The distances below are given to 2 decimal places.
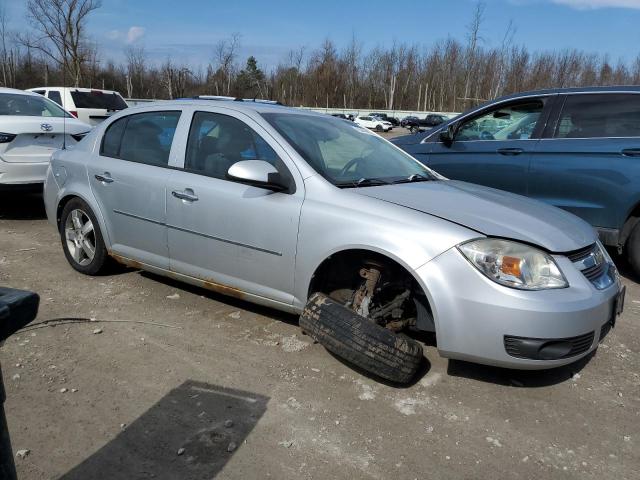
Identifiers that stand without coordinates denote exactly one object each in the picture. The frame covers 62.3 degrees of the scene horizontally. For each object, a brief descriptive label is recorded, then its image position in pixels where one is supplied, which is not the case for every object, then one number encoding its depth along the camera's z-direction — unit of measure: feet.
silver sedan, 9.00
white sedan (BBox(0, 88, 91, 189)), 21.09
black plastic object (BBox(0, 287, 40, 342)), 4.13
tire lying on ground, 9.59
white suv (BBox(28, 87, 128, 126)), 40.91
